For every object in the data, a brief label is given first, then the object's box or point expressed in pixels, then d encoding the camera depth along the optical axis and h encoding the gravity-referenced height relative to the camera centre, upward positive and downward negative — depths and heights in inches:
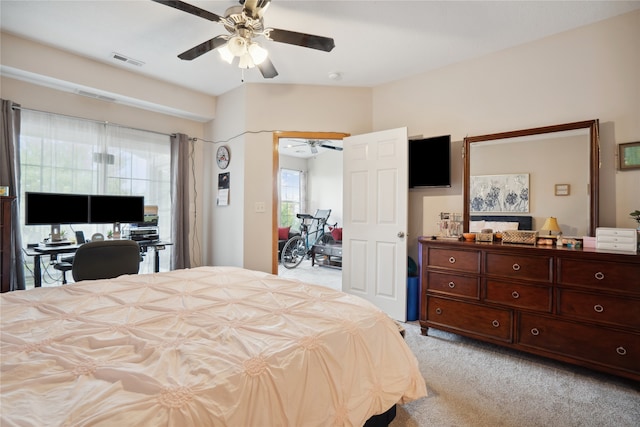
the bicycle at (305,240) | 237.0 -20.8
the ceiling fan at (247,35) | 74.5 +48.7
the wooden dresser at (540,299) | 77.9 -25.2
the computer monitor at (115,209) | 133.1 +2.2
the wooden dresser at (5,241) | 100.3 -9.3
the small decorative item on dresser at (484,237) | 105.3 -7.7
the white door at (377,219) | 127.9 -1.9
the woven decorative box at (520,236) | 99.5 -7.2
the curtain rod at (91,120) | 117.7 +42.4
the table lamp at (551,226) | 101.3 -3.7
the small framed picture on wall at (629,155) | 90.2 +18.1
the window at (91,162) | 124.0 +23.8
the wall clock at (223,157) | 159.5 +30.7
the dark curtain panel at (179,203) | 160.9 +5.8
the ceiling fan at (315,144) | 211.2 +54.3
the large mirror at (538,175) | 97.4 +14.1
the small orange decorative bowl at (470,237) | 109.8 -8.0
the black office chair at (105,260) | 95.1 -15.0
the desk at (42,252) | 108.9 -14.0
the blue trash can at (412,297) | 128.3 -34.8
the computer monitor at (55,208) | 118.0 +2.2
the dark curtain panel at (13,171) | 112.9 +16.1
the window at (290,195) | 295.1 +19.4
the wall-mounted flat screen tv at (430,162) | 124.9 +22.5
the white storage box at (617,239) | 80.6 -6.5
